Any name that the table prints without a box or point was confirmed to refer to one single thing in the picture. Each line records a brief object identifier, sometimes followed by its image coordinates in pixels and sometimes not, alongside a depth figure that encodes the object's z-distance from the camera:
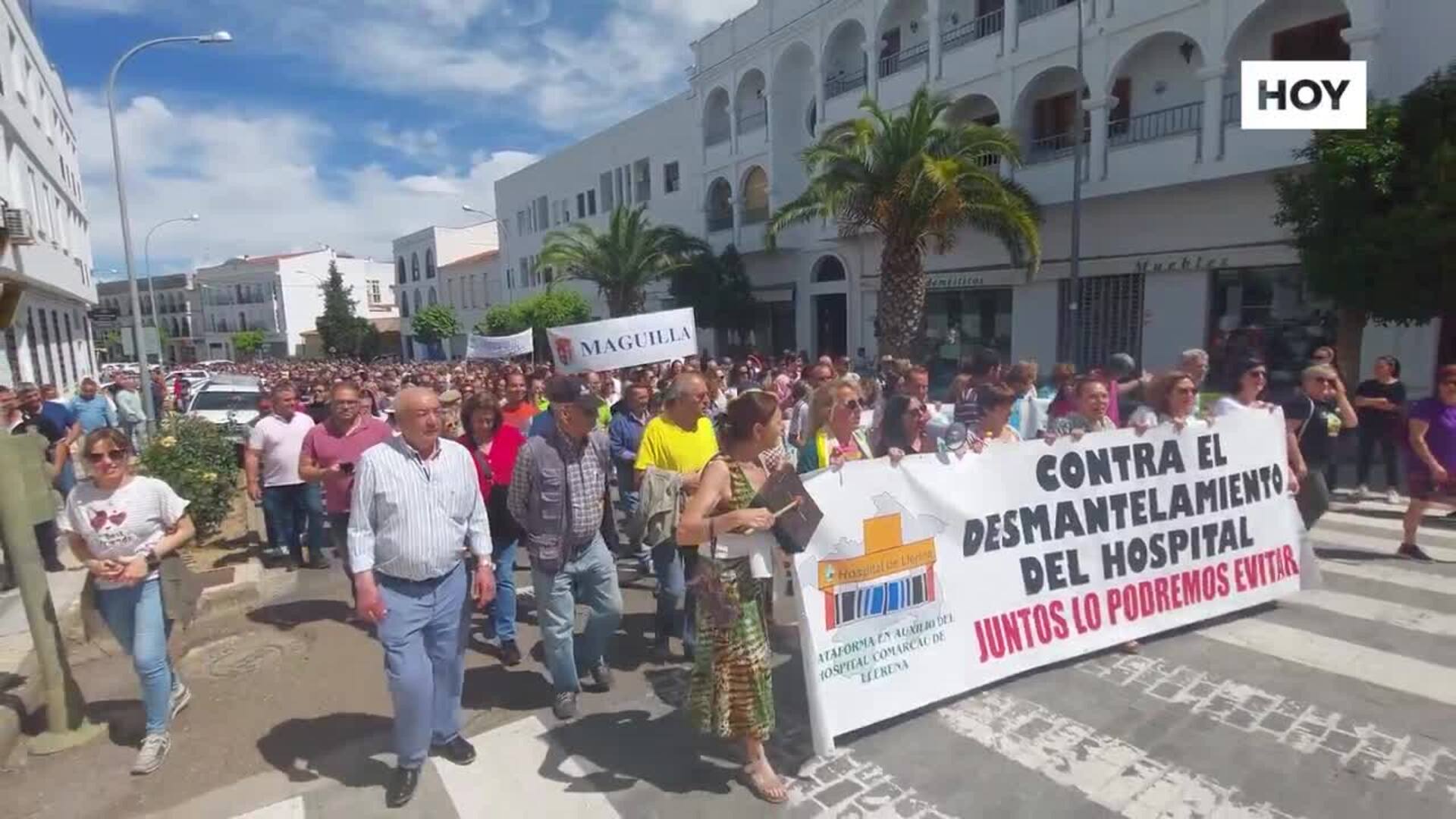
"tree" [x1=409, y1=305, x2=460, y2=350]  46.66
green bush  7.00
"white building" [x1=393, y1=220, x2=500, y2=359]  59.03
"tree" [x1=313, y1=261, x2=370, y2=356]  62.66
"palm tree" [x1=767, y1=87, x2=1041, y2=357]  15.41
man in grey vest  4.06
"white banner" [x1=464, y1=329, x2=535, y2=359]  19.23
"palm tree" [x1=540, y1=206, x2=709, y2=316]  26.31
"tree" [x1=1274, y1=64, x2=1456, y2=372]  9.69
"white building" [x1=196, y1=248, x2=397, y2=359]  80.31
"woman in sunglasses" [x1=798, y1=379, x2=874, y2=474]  4.63
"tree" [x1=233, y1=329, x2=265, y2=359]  75.44
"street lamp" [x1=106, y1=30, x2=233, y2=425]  15.99
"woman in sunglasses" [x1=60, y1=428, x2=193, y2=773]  3.66
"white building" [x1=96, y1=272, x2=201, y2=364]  94.44
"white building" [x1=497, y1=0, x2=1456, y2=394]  14.66
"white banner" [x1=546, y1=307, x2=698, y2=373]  11.08
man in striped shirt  3.38
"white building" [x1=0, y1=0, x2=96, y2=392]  16.89
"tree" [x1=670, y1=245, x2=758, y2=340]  27.47
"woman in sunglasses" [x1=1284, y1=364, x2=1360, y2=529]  6.54
